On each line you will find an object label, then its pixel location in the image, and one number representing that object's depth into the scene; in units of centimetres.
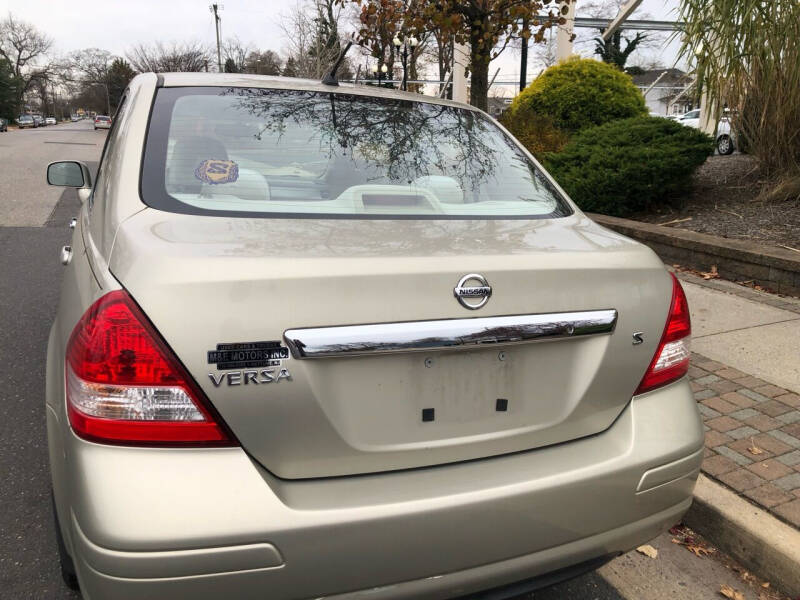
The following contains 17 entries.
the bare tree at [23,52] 8875
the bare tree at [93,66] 8781
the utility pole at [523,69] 1958
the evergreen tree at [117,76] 8088
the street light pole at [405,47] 1667
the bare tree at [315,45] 2911
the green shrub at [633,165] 713
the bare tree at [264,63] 4641
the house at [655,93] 5176
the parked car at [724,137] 794
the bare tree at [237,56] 5009
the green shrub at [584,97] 1028
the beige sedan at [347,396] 142
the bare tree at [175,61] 5238
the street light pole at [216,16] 5259
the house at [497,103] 3415
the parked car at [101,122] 5672
